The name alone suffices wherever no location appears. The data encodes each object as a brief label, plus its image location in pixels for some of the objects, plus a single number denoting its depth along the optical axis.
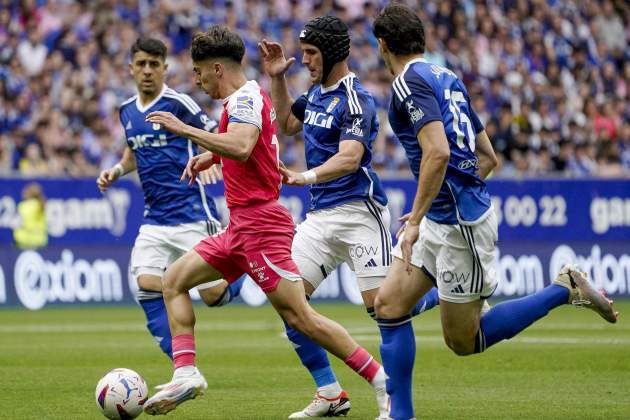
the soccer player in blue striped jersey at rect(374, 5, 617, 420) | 16.47
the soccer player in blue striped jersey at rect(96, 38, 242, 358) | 23.20
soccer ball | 17.12
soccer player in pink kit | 17.41
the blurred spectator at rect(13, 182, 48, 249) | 40.94
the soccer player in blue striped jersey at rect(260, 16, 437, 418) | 19.19
